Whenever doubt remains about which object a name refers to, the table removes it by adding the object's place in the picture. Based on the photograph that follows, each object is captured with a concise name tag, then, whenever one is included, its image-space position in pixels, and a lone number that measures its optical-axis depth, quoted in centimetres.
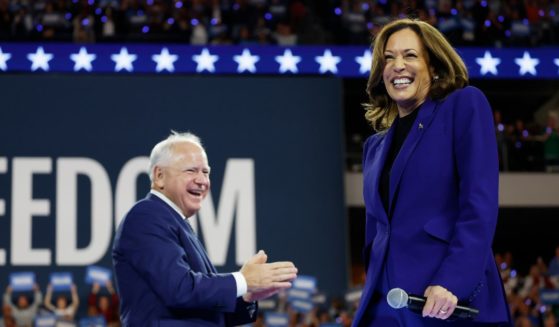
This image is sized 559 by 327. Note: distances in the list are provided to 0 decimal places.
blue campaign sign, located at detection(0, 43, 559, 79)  2147
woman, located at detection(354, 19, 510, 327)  412
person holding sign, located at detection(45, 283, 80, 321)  1903
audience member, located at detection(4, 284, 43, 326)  1936
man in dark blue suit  524
